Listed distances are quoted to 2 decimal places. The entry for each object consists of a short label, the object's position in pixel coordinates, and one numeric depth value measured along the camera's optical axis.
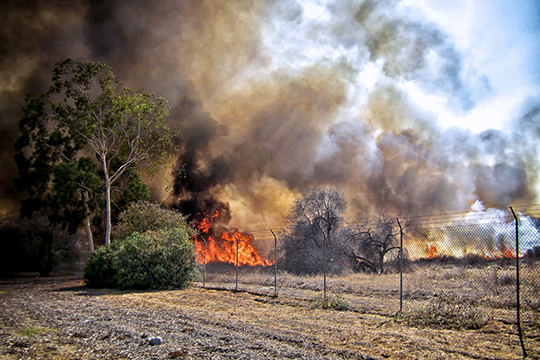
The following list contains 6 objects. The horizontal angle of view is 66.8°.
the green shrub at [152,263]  19.77
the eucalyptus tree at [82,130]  33.00
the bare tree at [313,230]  25.50
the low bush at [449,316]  9.27
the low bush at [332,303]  12.29
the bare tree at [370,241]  25.67
